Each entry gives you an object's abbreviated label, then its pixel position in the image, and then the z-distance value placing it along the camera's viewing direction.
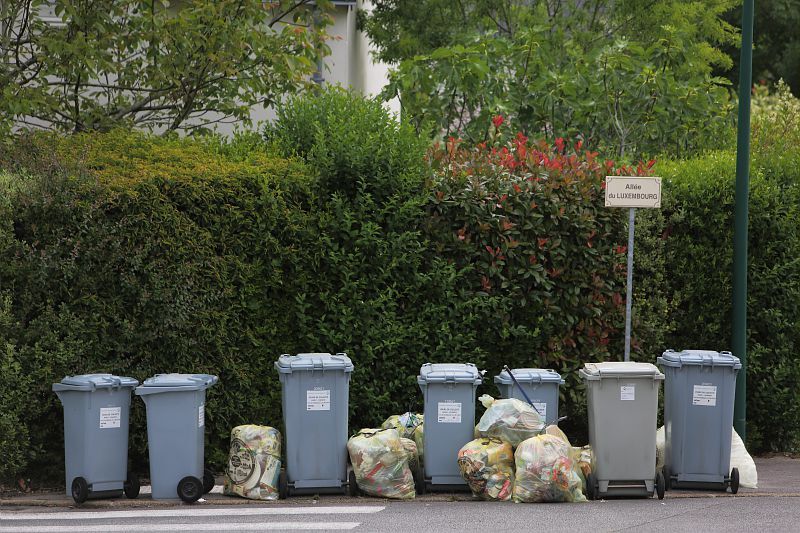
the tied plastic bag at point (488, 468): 15.73
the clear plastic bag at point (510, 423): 16.05
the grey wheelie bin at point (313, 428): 16.09
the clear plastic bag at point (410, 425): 17.05
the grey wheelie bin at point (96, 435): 15.73
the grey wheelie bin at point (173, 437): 15.80
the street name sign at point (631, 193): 18.08
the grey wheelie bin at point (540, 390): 17.02
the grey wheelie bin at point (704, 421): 16.44
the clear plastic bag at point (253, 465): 16.12
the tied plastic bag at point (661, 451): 17.11
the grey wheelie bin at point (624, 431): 15.91
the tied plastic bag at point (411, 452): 16.55
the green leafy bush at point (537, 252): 18.64
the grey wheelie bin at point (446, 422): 16.25
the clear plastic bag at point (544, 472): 15.57
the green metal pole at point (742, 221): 18.77
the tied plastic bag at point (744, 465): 16.86
